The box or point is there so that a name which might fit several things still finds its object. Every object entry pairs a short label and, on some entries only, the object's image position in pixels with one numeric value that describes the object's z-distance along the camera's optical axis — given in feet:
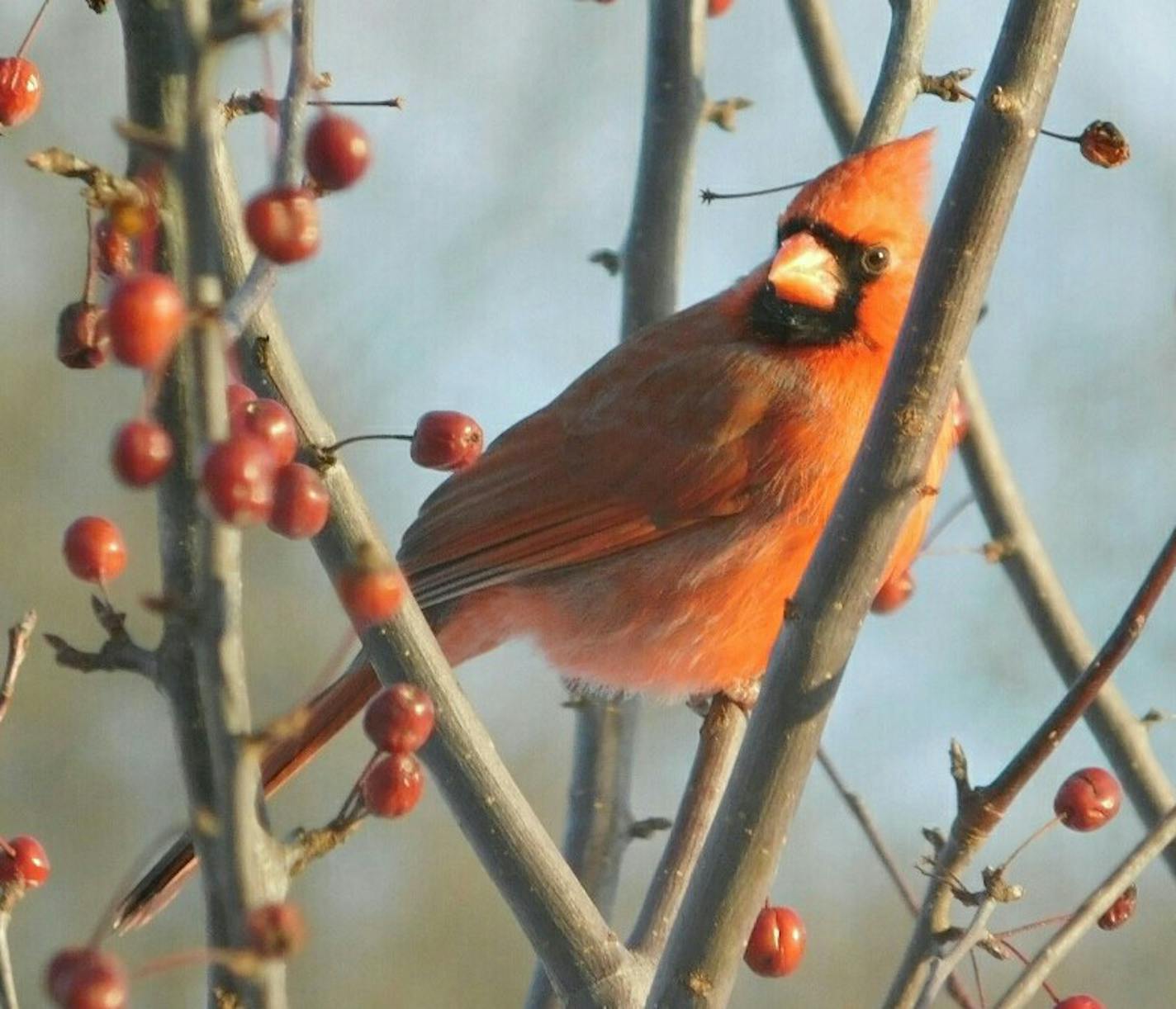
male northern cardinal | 15.12
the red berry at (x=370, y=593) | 14.27
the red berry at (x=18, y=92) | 14.48
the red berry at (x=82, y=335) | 14.38
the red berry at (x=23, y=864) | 14.44
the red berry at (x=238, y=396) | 14.30
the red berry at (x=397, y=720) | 14.32
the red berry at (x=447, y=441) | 14.55
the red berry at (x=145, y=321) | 14.12
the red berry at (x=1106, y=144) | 14.58
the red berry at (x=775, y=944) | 14.73
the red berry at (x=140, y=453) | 14.18
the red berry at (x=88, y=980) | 14.15
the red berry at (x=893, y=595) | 15.07
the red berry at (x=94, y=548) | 14.35
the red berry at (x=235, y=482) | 14.13
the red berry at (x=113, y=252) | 14.36
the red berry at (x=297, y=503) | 14.24
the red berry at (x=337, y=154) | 14.26
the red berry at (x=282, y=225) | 14.18
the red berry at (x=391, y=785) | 14.32
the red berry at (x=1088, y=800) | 14.63
